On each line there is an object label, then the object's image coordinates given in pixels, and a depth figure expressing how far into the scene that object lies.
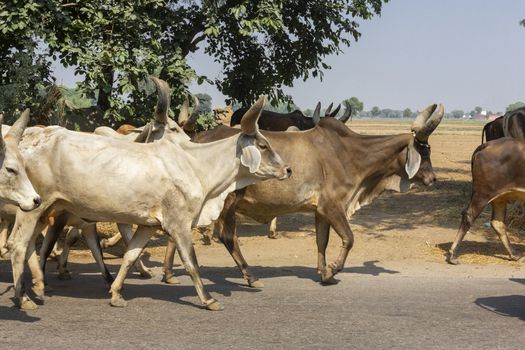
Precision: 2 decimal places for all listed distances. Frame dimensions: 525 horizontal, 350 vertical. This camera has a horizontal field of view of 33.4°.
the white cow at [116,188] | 7.90
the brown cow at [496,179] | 11.41
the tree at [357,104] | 182.30
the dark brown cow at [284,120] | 18.84
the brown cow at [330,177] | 9.56
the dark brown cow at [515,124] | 14.62
